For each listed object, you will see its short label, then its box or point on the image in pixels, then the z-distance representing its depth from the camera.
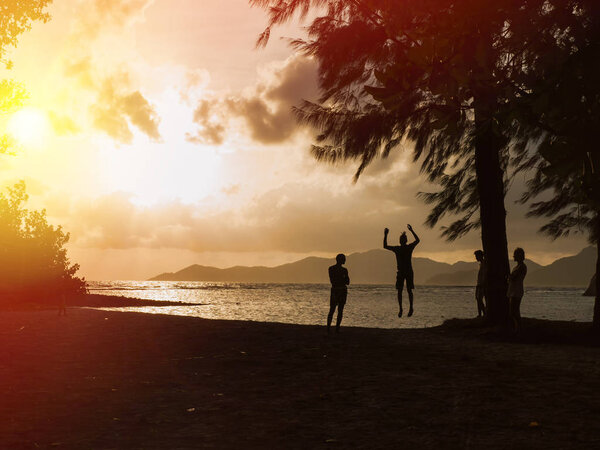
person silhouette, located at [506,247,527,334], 12.76
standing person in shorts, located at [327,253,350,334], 13.34
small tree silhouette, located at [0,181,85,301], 37.97
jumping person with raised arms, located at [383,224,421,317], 14.44
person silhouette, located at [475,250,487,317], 16.00
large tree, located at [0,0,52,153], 16.36
